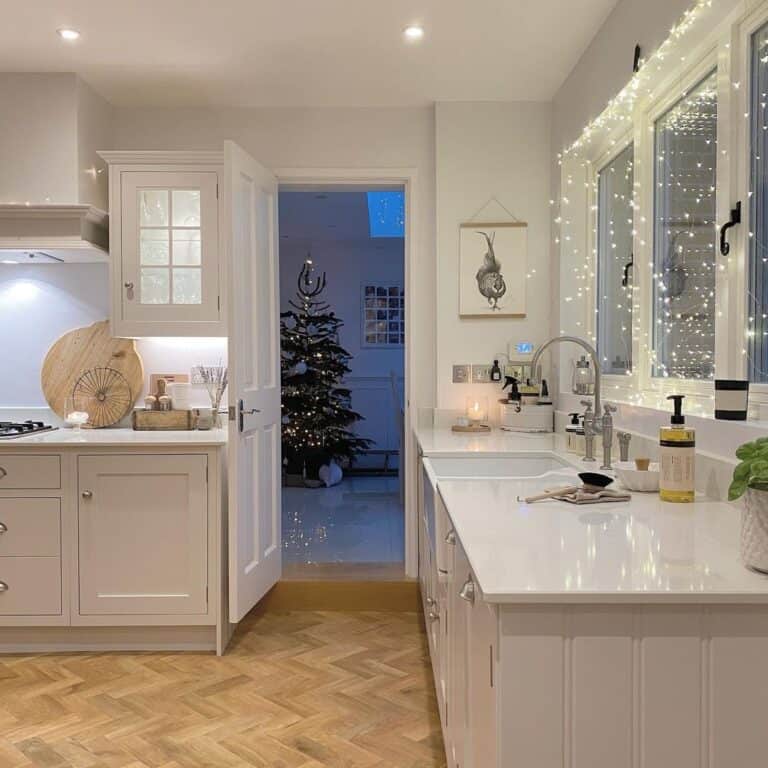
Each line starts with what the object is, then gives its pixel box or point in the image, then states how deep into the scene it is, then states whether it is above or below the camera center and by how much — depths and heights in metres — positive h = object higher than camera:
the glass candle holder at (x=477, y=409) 3.66 -0.20
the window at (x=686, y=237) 2.29 +0.43
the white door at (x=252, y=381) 3.10 -0.05
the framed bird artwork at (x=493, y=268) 3.69 +0.50
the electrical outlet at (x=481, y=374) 3.72 -0.02
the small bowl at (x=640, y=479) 1.93 -0.28
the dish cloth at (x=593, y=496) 1.76 -0.30
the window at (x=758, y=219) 1.94 +0.39
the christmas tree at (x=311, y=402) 6.65 -0.29
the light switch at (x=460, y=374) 3.71 -0.02
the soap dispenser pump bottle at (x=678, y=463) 1.79 -0.22
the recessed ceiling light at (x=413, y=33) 2.85 +1.29
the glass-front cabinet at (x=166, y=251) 3.43 +0.54
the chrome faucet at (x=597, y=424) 2.31 -0.17
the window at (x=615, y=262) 3.01 +0.45
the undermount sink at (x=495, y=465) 2.75 -0.35
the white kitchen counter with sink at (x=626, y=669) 1.10 -0.44
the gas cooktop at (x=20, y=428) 3.29 -0.27
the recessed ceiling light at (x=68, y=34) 2.87 +1.29
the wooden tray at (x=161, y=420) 3.54 -0.24
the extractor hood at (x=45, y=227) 3.25 +0.62
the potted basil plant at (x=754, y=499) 1.19 -0.21
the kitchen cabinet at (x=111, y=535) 3.16 -0.70
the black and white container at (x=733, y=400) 1.83 -0.08
